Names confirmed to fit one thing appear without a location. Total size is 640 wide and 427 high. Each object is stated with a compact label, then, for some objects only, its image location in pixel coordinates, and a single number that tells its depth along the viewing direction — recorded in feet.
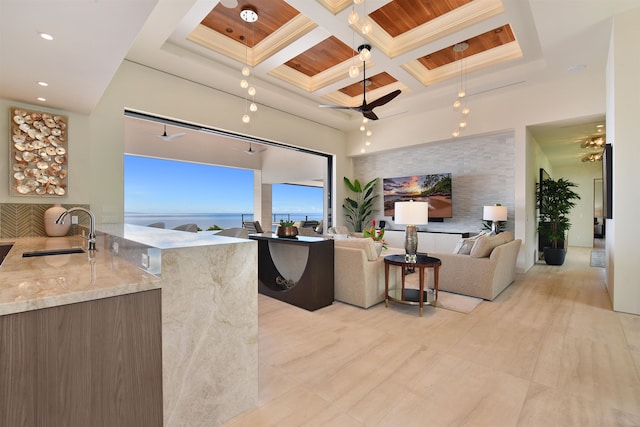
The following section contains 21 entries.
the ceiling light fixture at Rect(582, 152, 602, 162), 25.73
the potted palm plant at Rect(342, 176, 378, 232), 26.17
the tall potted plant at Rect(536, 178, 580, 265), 20.38
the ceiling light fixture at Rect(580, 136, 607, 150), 21.88
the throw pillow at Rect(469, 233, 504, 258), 12.75
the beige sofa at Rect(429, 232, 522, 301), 12.48
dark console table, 11.41
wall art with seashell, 10.27
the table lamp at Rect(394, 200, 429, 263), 11.42
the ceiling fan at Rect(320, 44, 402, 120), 13.56
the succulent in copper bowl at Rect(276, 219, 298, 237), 13.08
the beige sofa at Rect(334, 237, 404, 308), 11.43
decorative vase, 10.60
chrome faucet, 7.97
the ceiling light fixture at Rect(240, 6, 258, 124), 11.76
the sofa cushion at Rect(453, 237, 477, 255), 13.87
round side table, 10.99
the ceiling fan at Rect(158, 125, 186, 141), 21.54
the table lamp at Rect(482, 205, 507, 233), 17.79
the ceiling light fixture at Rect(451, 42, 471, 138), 14.52
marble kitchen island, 4.69
